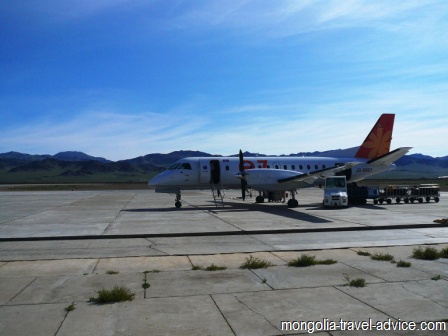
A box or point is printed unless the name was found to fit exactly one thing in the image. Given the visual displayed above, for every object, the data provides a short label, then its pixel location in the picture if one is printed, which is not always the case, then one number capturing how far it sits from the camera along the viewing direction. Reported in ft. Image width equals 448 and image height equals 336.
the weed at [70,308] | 21.76
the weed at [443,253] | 35.27
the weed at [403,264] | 31.60
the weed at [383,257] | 33.94
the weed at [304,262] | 32.27
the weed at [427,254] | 34.37
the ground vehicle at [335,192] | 87.25
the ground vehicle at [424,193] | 104.94
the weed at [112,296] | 23.18
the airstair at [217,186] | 93.33
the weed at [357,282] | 26.24
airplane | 87.86
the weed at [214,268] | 31.22
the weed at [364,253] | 36.17
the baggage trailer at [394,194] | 101.40
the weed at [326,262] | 32.86
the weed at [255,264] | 31.63
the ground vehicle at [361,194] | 100.78
